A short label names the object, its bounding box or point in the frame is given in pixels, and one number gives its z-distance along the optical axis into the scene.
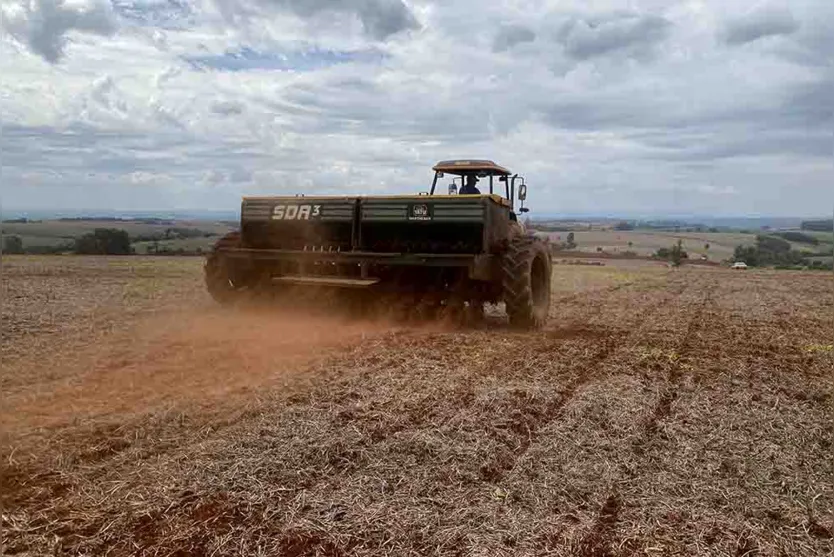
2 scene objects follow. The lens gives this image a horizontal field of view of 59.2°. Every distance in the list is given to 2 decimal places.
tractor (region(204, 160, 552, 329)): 11.18
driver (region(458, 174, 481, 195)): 13.76
